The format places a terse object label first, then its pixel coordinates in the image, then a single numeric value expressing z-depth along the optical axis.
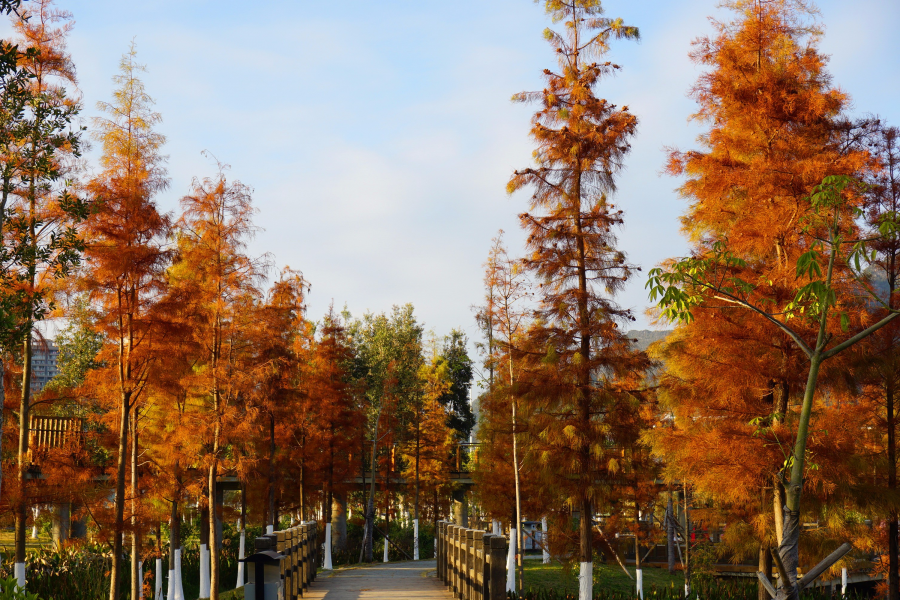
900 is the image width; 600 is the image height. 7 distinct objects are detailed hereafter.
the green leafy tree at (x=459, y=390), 56.59
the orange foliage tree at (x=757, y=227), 12.83
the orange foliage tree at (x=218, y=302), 20.27
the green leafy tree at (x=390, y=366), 41.88
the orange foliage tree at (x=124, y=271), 15.70
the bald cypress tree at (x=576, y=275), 16.12
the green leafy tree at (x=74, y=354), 42.47
